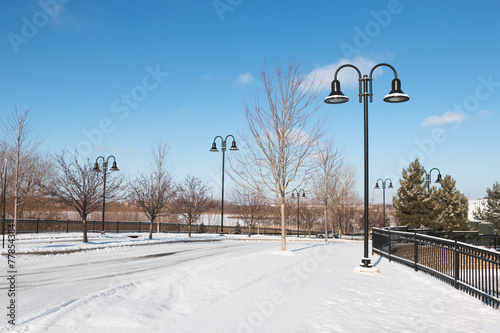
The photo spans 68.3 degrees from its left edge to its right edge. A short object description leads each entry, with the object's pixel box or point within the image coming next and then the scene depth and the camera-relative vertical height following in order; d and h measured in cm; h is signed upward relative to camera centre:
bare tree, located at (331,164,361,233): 4809 -151
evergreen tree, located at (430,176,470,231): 4094 -147
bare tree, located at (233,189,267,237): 3649 -174
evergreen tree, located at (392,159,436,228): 4097 -70
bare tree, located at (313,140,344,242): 3034 +150
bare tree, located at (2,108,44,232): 3128 +183
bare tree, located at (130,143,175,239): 2577 -31
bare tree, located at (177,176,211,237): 3241 -72
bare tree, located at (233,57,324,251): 1641 +212
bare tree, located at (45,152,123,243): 2019 +8
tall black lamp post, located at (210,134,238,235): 2734 +367
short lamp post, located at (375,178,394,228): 4419 +138
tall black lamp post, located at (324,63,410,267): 1089 +293
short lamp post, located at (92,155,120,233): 2589 +201
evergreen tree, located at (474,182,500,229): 4534 -129
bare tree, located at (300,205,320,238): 4866 -279
